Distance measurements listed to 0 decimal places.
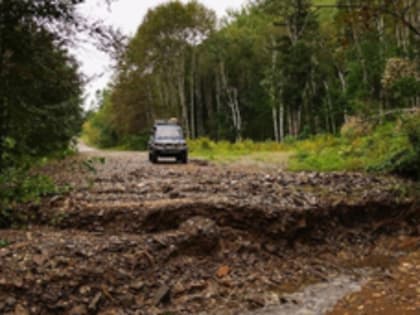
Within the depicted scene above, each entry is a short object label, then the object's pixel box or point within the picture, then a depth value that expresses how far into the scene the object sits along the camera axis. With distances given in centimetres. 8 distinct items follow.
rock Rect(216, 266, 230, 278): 752
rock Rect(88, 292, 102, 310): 623
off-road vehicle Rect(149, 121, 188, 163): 2002
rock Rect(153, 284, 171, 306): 659
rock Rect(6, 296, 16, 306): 591
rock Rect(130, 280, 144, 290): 679
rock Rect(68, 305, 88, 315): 611
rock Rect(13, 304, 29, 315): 586
